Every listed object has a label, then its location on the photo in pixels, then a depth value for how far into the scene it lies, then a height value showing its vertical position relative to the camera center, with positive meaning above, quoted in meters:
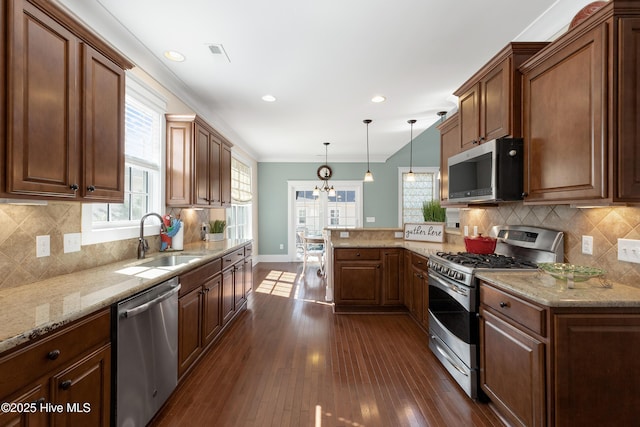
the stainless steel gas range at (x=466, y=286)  2.03 -0.54
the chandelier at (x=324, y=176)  7.53 +0.98
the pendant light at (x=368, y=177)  5.41 +0.70
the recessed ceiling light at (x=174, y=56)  2.66 +1.47
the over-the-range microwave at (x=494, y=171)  2.08 +0.33
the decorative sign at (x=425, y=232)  3.76 -0.22
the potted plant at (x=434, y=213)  3.93 +0.02
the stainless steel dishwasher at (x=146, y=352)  1.48 -0.79
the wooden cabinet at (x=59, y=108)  1.28 +0.55
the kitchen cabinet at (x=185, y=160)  3.10 +0.58
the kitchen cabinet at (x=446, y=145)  3.04 +0.76
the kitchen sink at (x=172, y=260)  2.42 -0.39
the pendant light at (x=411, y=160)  7.34 +1.40
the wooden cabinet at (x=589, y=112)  1.41 +0.56
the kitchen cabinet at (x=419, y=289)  3.01 -0.80
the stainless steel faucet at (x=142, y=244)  2.49 -0.26
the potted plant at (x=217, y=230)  3.79 -0.21
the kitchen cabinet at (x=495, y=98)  2.07 +0.92
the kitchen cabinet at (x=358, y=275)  3.63 -0.75
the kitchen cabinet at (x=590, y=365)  1.41 -0.72
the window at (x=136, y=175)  2.24 +0.39
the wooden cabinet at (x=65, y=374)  0.97 -0.61
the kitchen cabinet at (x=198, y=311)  2.14 -0.80
